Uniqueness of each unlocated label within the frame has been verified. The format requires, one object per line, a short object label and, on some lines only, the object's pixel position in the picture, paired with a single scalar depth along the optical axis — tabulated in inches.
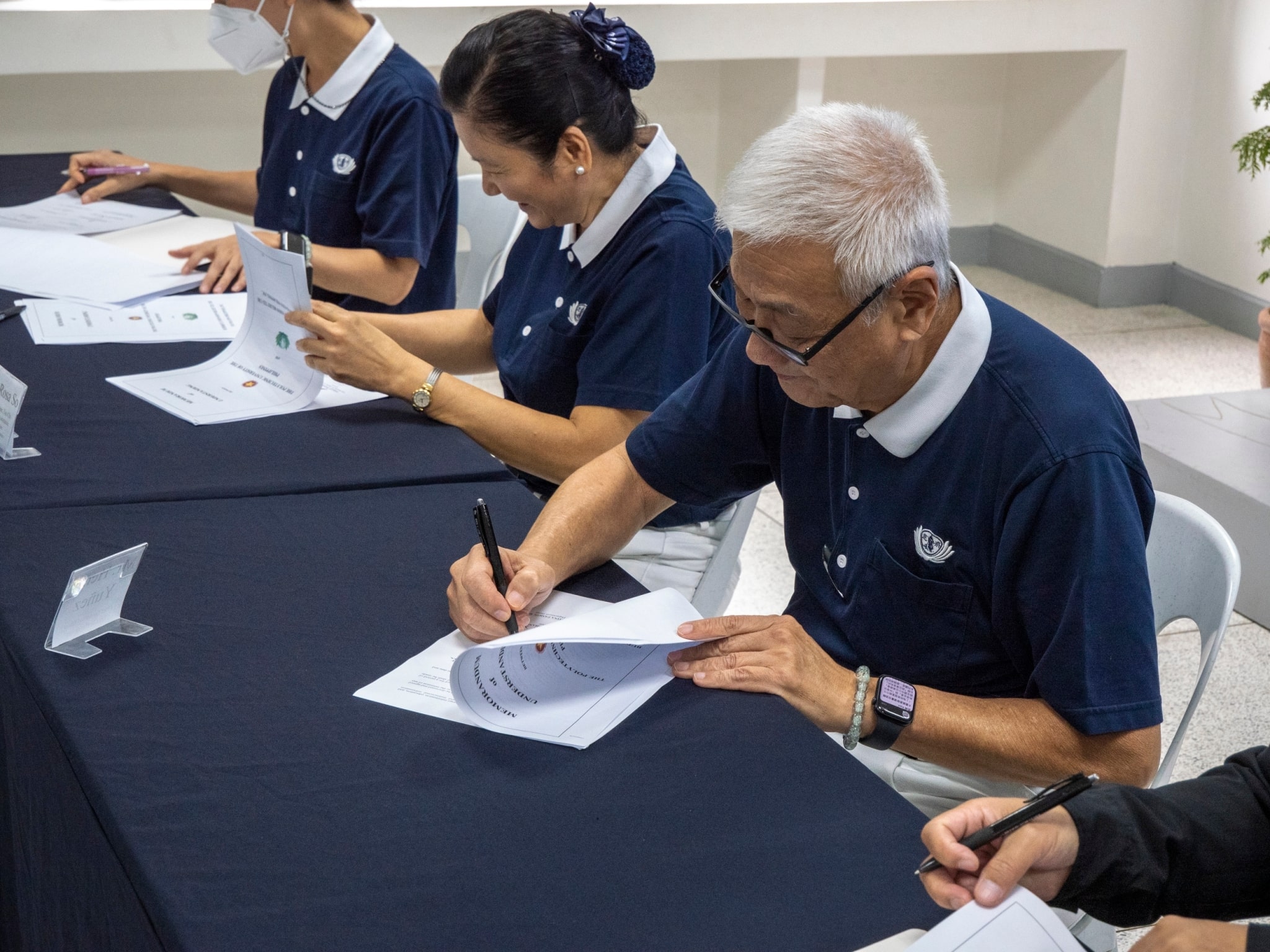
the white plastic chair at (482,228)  110.3
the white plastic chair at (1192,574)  53.5
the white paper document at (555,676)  44.6
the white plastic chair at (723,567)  75.4
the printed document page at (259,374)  72.0
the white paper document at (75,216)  105.5
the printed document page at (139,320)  83.1
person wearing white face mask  93.5
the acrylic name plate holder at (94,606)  47.3
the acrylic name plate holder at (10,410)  61.9
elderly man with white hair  46.3
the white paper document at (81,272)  90.3
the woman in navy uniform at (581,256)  68.2
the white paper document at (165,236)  100.1
